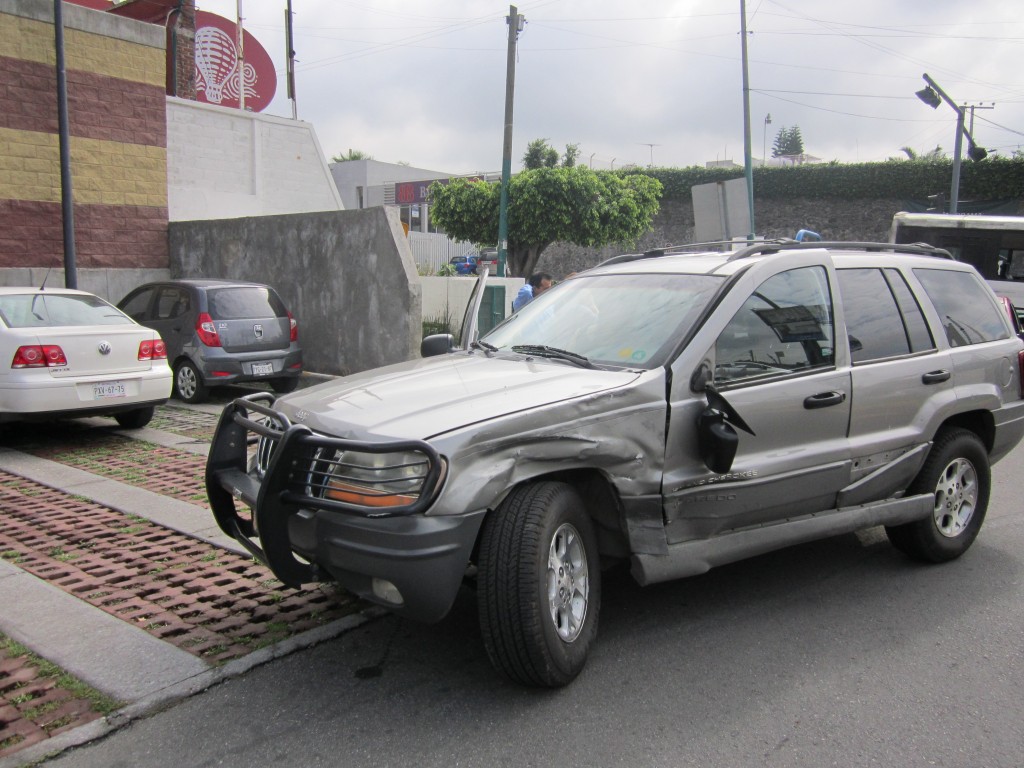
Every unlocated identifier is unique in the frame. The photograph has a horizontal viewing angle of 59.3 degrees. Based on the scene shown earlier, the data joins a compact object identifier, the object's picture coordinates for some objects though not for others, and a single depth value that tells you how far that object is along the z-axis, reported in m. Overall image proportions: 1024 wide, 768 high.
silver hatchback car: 10.84
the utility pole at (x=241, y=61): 20.79
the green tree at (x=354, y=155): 74.45
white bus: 16.19
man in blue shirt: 9.72
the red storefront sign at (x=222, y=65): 21.77
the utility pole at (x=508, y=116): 20.84
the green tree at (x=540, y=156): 43.09
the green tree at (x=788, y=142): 117.00
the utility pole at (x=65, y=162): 12.20
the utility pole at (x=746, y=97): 25.69
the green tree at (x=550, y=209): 25.20
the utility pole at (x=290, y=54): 28.20
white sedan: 7.89
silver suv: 3.40
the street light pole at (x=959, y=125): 22.12
